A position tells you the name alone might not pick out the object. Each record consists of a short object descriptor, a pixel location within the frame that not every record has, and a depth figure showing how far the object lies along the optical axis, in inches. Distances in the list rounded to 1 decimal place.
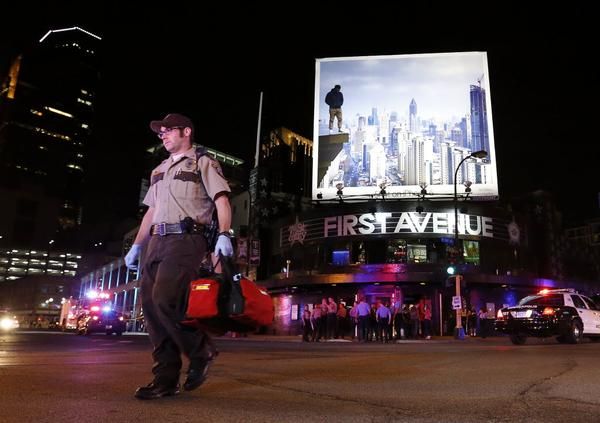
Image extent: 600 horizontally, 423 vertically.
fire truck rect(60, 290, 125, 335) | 1051.3
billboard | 1423.5
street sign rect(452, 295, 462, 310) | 922.7
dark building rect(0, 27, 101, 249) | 5974.4
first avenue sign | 1230.9
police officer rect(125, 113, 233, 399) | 143.3
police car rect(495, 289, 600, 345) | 586.6
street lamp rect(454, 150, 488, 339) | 922.9
